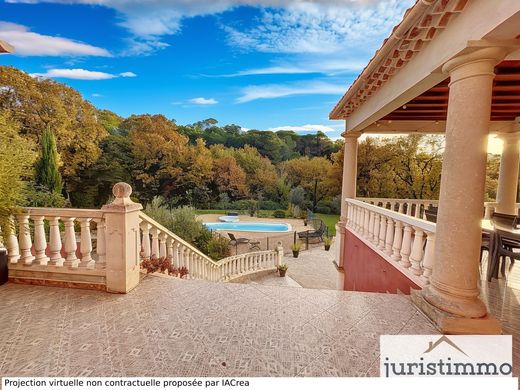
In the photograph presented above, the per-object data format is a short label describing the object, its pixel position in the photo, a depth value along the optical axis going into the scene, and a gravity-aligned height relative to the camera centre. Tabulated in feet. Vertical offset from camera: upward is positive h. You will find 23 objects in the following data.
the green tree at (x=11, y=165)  8.92 +0.13
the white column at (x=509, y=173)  19.36 +0.54
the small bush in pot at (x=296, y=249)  40.27 -12.07
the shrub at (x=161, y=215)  35.68 -6.40
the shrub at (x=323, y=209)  76.93 -10.66
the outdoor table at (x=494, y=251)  11.08 -3.29
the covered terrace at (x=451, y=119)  6.84 +1.76
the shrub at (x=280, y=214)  68.95 -10.99
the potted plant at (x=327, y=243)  43.42 -11.93
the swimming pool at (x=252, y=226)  56.18 -12.16
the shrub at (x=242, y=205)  77.36 -9.70
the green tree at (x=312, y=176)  79.71 -0.25
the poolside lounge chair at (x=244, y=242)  39.24 -10.99
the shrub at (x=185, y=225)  35.99 -7.84
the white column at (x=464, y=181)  7.06 -0.07
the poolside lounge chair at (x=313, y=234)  46.78 -11.15
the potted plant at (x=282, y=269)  32.60 -12.47
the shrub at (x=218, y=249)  35.76 -11.12
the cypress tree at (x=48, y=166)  45.60 +0.63
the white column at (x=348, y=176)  20.92 +0.01
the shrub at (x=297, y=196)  77.20 -6.65
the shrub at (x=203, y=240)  36.65 -10.26
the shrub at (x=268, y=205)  77.13 -9.64
